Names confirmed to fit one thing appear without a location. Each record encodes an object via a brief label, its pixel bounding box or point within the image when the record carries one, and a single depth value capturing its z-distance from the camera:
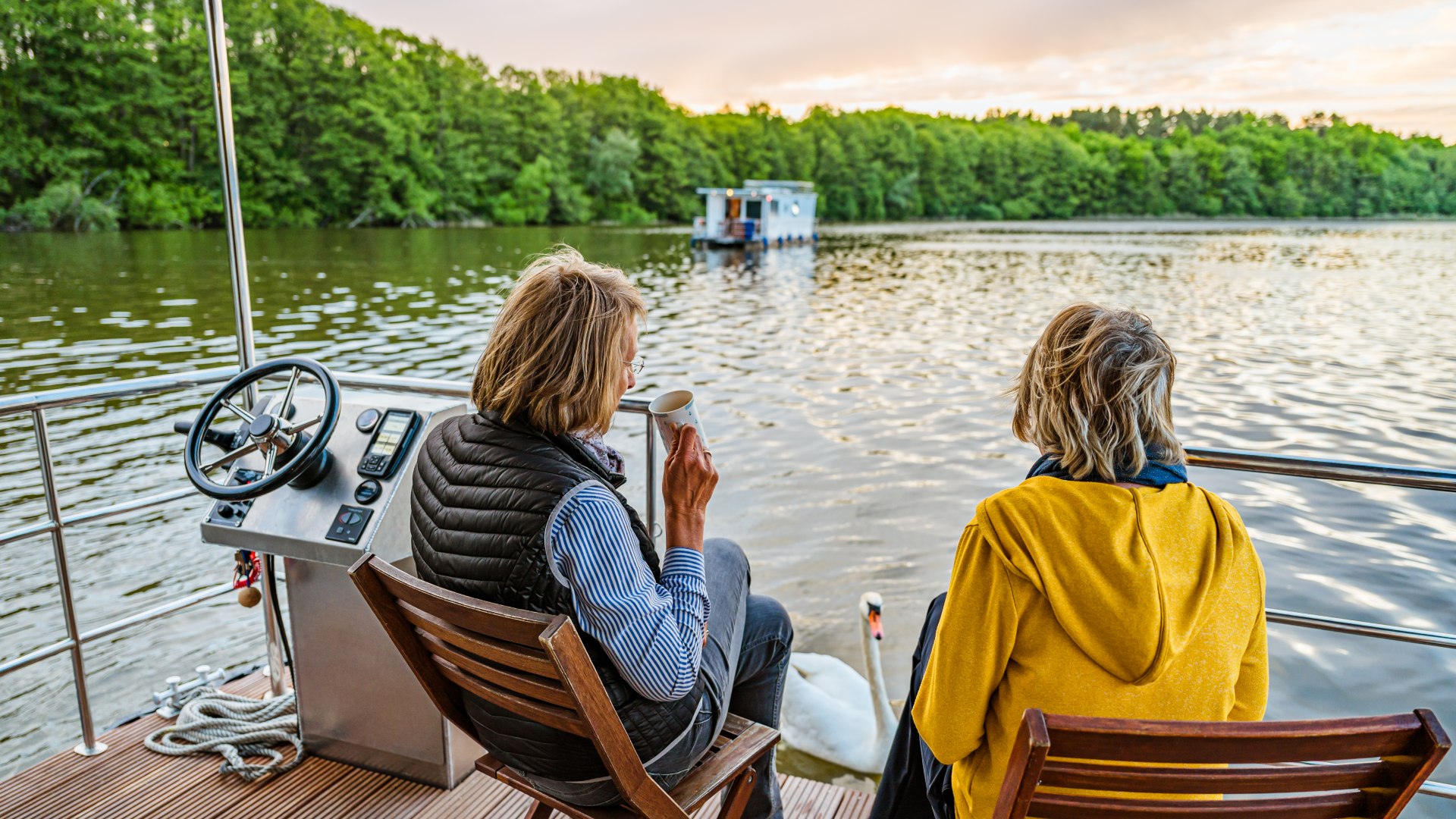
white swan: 4.11
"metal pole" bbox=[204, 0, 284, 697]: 2.50
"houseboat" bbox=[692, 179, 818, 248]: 46.12
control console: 2.21
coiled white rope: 2.54
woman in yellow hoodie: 1.35
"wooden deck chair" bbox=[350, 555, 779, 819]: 1.31
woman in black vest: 1.41
